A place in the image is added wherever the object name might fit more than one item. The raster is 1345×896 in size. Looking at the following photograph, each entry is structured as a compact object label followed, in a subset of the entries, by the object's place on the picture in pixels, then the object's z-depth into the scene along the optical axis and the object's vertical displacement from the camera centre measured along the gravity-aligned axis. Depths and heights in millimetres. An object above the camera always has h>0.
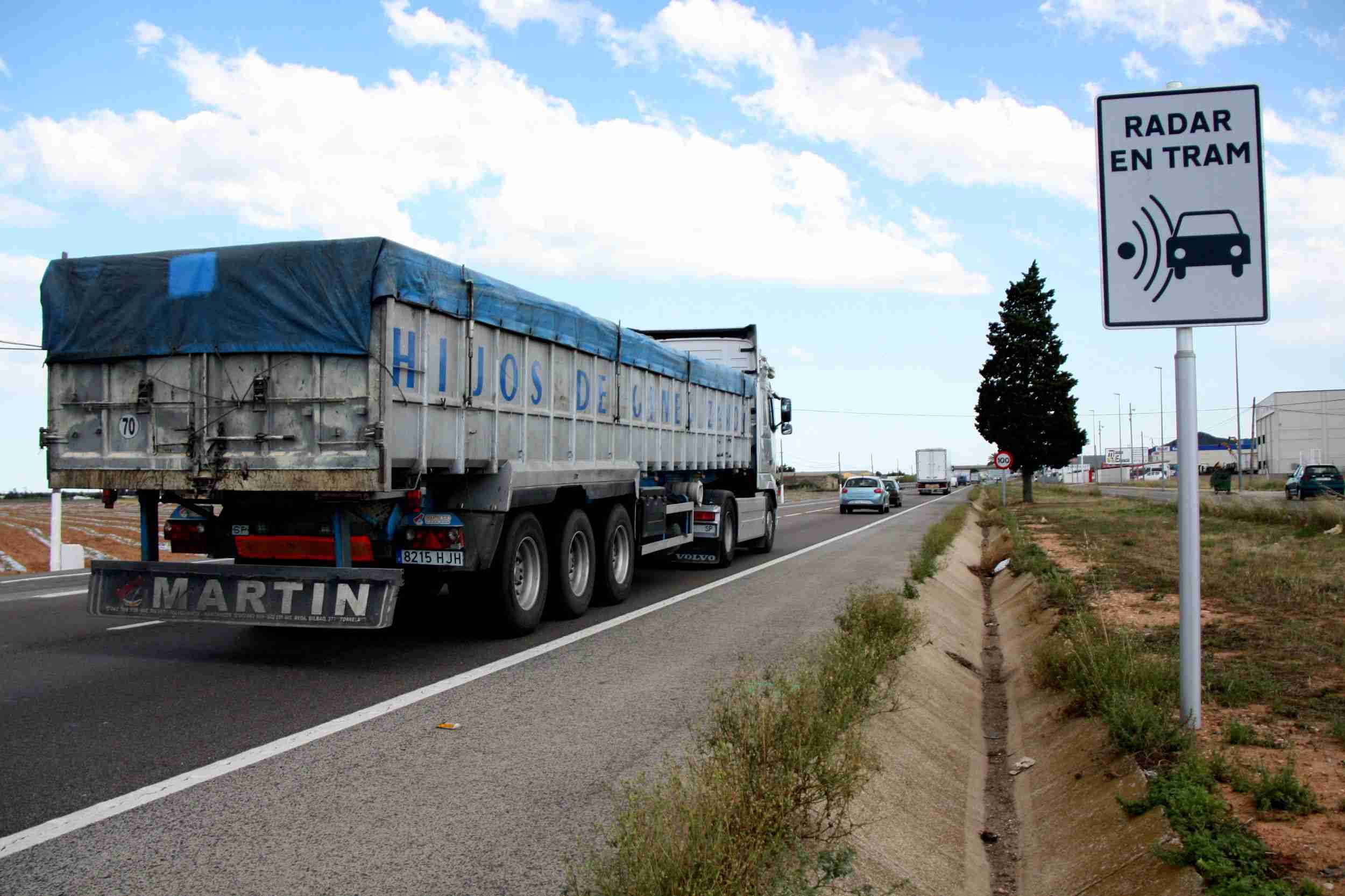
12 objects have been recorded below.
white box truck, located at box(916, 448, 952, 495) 78125 -506
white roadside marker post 17828 -1330
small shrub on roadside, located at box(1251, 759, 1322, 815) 4492 -1511
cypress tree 46406 +3459
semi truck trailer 7586 +346
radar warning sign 4953 +1282
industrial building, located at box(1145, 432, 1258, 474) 132125 +1478
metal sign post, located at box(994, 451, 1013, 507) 41250 +112
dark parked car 38531 -818
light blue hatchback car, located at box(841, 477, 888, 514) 43125 -1327
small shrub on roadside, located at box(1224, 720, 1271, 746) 5527 -1523
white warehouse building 94062 +3299
